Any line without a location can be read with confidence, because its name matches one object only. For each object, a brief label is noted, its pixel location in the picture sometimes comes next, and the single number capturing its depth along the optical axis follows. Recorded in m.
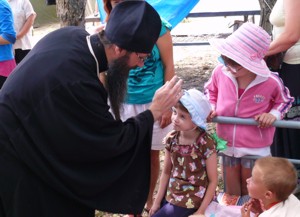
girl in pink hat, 2.71
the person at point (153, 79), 3.08
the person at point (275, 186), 2.30
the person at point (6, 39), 4.68
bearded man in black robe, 2.11
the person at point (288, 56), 2.80
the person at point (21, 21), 5.44
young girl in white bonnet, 2.68
